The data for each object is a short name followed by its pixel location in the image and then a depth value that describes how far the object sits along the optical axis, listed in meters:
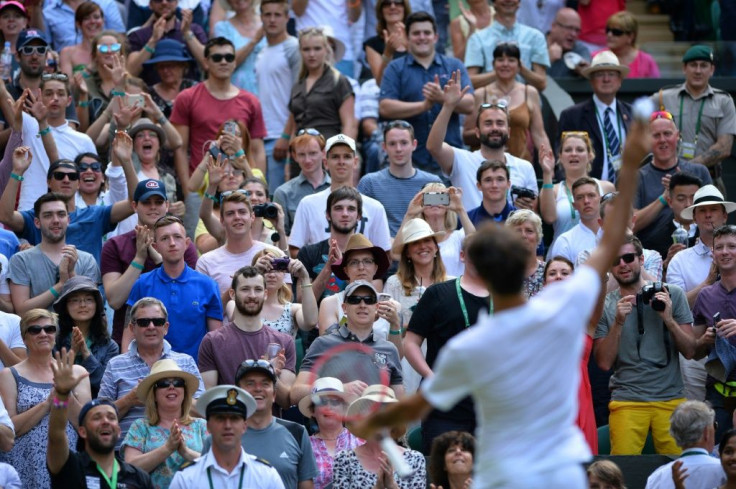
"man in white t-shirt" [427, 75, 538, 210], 24.86
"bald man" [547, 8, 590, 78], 31.56
